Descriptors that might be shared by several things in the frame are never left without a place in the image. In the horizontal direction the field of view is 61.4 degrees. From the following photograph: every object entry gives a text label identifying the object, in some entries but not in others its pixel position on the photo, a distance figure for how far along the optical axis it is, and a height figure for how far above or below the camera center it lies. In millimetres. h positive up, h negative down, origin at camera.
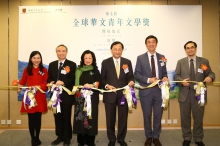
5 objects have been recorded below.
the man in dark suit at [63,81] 3320 -168
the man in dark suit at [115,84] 3291 -200
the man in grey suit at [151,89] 3367 -294
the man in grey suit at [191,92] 3346 -360
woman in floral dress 3148 -471
